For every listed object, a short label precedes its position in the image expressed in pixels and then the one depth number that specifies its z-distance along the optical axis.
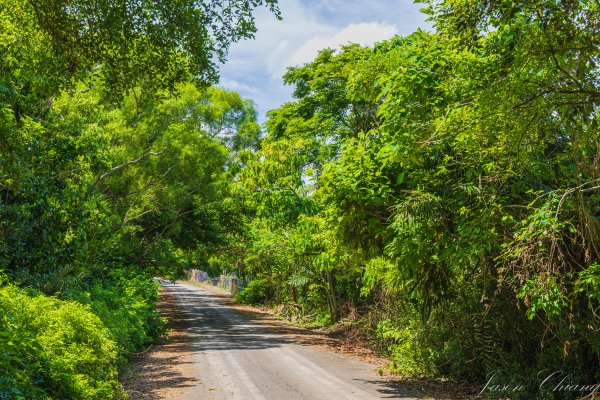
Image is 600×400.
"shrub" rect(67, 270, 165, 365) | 11.57
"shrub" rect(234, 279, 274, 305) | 38.56
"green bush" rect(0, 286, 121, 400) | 4.81
